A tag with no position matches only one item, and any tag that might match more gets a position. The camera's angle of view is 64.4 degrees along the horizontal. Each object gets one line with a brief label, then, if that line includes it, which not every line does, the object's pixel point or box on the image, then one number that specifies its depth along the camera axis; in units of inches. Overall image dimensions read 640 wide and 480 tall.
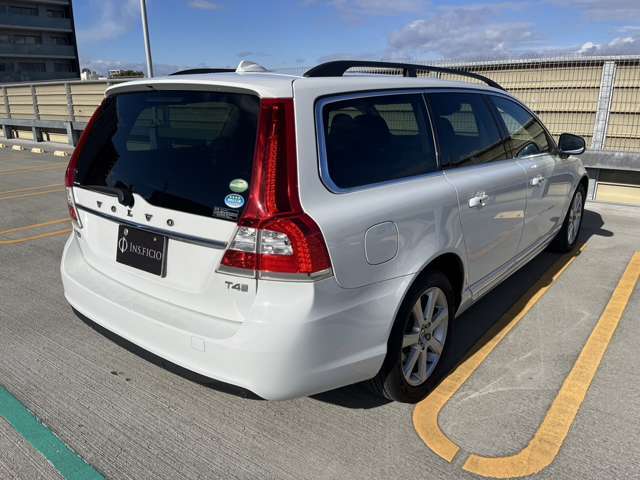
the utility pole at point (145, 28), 533.6
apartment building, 2203.5
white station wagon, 79.9
